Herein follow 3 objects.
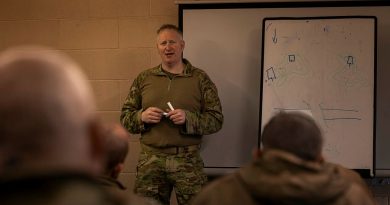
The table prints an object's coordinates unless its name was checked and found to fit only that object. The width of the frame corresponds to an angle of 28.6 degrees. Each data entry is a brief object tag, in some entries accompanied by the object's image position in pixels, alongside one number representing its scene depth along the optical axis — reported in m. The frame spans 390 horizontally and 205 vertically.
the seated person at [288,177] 2.46
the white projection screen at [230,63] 4.68
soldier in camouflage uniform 4.33
